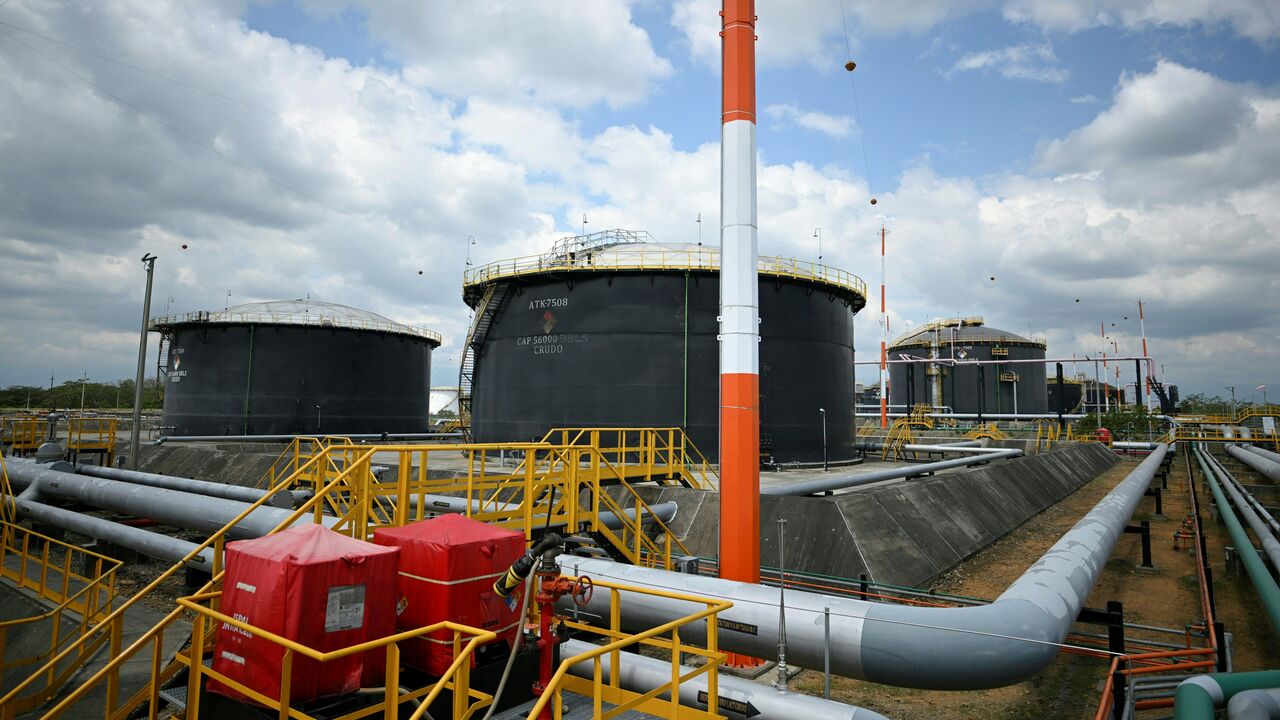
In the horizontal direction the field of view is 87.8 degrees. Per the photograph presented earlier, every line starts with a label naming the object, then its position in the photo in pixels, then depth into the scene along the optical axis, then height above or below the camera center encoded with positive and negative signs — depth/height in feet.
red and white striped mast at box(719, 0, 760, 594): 36.70 +6.04
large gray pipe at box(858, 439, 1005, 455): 116.59 -5.27
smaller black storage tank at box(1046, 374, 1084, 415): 341.41 +13.52
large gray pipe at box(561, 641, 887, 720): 19.81 -8.85
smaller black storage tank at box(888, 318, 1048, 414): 257.34 +17.48
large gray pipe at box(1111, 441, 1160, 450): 172.24 -5.95
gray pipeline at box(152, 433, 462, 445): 128.32 -6.65
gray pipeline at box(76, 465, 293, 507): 58.80 -7.66
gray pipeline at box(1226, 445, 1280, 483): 91.97 -6.11
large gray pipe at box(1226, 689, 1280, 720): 18.22 -7.84
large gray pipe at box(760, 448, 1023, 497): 60.08 -6.31
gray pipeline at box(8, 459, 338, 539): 38.92 -7.38
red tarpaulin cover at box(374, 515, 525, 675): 20.81 -5.51
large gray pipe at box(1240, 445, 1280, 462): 102.68 -4.98
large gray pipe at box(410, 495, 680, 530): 44.04 -7.01
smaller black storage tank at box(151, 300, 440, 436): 141.59 +7.36
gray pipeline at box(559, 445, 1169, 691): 20.43 -7.05
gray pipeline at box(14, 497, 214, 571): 46.44 -10.12
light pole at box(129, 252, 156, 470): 77.15 +5.36
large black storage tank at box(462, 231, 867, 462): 92.07 +9.76
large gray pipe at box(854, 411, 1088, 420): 240.32 +1.23
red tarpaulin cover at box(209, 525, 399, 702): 18.01 -5.57
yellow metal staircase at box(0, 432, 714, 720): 19.02 -6.10
